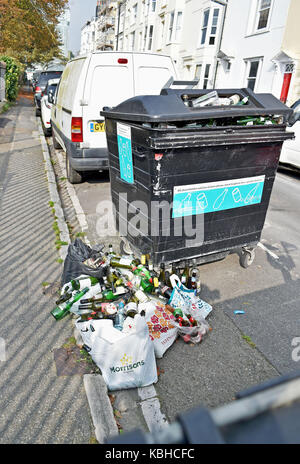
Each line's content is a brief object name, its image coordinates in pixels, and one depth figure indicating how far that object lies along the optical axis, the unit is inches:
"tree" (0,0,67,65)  788.8
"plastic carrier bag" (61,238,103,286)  134.5
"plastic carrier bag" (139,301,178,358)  111.2
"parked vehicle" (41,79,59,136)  448.1
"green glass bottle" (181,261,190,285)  140.1
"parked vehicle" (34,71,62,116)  643.5
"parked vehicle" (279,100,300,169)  341.1
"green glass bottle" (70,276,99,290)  129.9
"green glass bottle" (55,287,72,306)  128.3
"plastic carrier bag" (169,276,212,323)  124.8
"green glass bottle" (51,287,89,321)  124.0
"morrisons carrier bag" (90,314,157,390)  99.4
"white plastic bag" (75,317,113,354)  107.3
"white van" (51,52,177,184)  234.1
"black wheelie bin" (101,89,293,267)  117.6
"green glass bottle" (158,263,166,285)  138.6
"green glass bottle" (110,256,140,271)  139.5
